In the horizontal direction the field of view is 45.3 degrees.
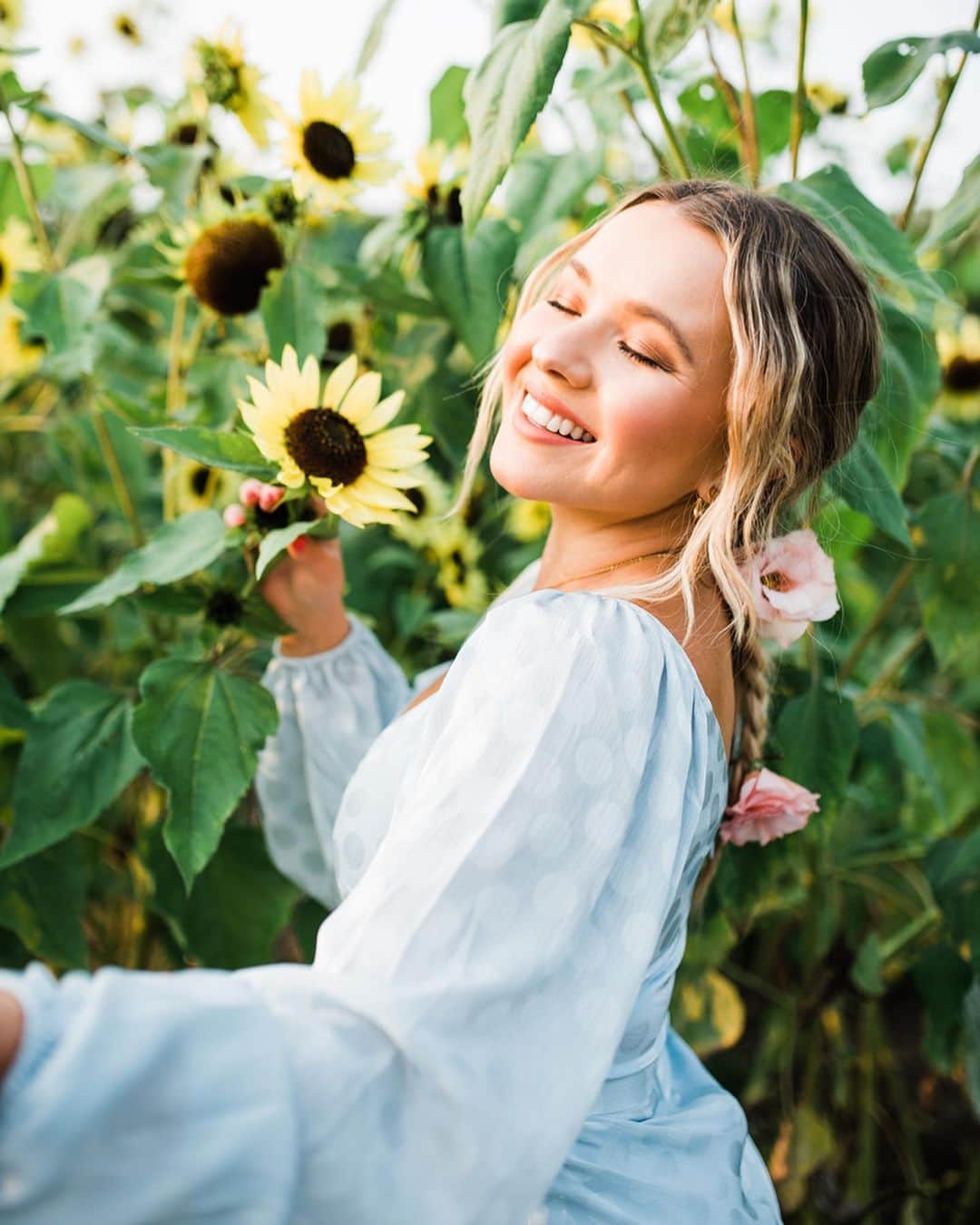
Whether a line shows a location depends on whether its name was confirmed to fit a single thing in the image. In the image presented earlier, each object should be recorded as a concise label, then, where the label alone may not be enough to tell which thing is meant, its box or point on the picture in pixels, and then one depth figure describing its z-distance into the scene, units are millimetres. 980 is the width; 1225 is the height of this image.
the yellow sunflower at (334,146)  1069
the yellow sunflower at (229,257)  1056
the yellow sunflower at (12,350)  1410
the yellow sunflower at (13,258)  1435
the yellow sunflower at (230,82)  1165
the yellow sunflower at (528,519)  1479
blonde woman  472
